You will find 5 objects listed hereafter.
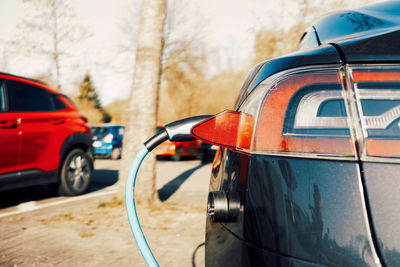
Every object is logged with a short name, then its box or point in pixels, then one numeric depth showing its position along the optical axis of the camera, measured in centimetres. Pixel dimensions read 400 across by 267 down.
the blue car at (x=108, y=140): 1362
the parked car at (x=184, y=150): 1373
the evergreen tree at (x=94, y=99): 2483
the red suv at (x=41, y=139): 458
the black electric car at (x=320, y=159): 88
